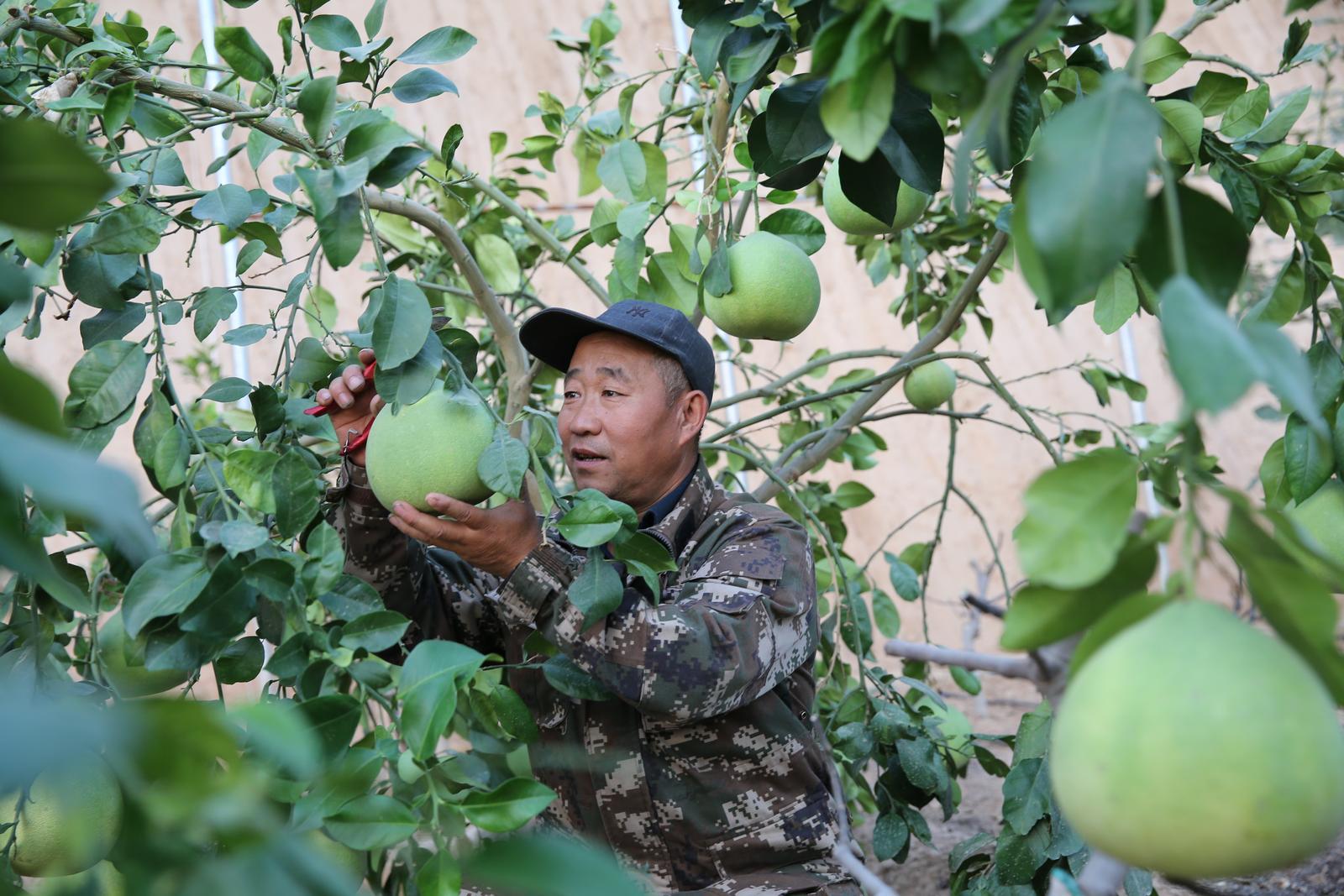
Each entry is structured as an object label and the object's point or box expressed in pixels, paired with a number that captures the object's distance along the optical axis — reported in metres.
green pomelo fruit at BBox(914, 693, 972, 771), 2.22
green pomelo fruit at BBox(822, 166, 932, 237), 1.63
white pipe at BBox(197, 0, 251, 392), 4.33
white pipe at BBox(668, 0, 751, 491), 4.69
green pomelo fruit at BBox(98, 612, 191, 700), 1.07
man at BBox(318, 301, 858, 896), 1.32
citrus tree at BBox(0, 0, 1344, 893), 0.44
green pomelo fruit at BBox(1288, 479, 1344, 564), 1.17
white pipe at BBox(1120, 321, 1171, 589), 5.49
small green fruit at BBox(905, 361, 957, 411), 2.32
